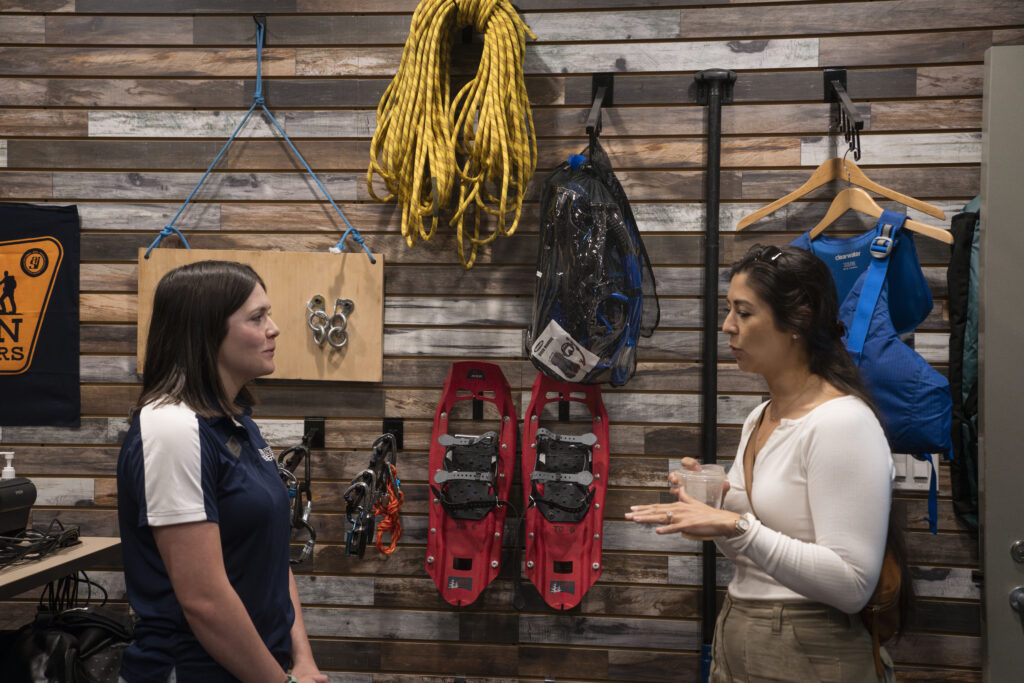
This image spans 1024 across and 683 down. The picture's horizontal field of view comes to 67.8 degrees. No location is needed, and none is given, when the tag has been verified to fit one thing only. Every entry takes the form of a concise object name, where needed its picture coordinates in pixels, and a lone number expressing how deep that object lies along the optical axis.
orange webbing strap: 2.63
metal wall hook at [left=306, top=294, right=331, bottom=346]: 2.83
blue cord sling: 2.88
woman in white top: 1.42
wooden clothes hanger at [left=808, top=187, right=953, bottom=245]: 2.57
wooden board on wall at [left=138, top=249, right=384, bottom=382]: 2.84
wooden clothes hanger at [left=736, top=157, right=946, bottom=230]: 2.58
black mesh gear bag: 2.47
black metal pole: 2.71
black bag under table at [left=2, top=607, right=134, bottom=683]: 2.14
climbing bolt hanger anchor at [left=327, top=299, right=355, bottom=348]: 2.84
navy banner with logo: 2.94
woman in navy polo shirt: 1.37
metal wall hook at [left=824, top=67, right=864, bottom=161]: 2.53
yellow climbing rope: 2.59
